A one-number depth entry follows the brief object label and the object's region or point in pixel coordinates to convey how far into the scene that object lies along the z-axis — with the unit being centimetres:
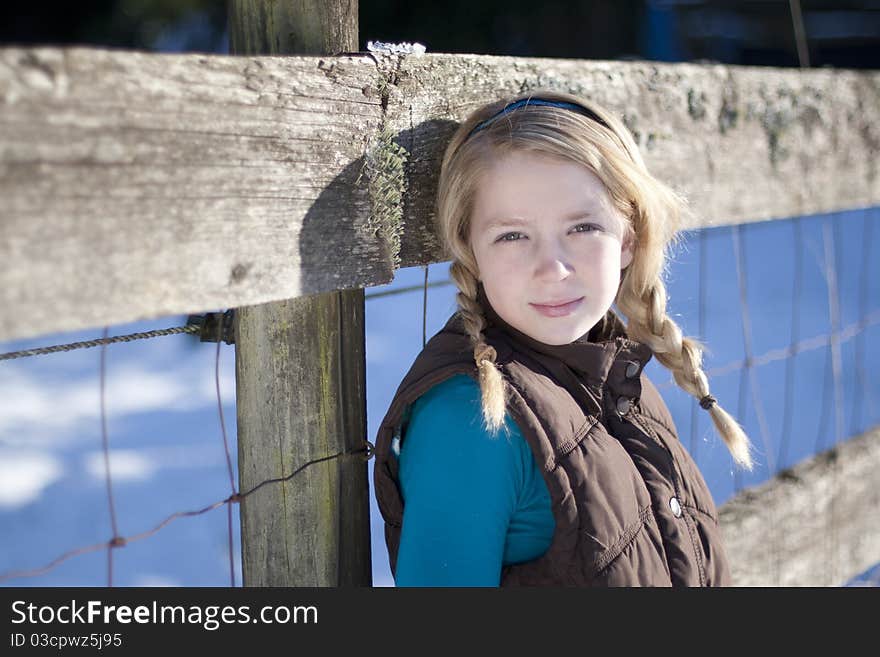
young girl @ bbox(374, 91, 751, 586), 119
